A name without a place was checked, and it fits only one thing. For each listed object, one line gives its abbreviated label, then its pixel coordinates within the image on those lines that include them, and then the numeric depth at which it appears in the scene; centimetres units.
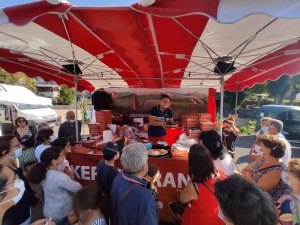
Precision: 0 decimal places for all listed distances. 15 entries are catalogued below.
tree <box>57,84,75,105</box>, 2658
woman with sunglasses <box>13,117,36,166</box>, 375
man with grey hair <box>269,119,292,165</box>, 316
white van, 945
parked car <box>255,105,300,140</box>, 808
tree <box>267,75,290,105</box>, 2056
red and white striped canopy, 129
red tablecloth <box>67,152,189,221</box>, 244
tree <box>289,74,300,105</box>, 2088
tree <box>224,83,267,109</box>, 1936
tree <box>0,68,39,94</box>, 2115
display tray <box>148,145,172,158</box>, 253
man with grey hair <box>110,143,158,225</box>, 115
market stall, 247
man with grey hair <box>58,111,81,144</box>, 422
